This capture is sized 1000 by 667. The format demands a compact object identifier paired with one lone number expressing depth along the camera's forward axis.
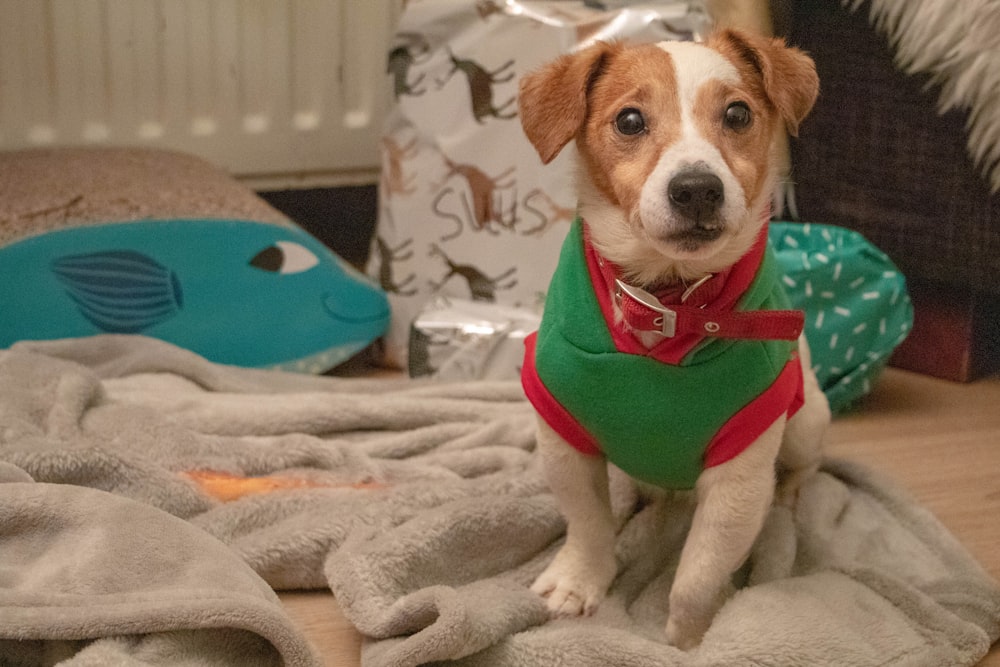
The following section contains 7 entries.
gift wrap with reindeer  1.83
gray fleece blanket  1.06
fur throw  1.75
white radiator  2.00
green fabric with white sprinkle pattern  1.75
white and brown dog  1.09
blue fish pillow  1.73
